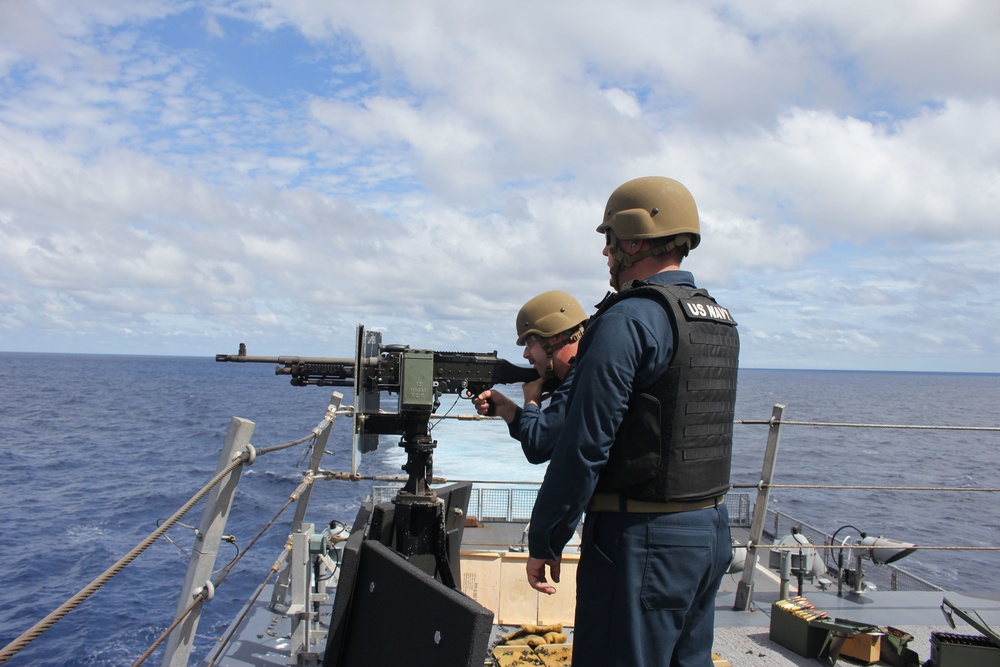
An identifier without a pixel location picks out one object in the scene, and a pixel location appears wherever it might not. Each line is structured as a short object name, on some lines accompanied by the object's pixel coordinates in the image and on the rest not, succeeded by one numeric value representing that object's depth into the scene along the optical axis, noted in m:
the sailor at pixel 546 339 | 3.20
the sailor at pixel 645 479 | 2.01
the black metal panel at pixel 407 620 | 1.42
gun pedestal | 3.12
